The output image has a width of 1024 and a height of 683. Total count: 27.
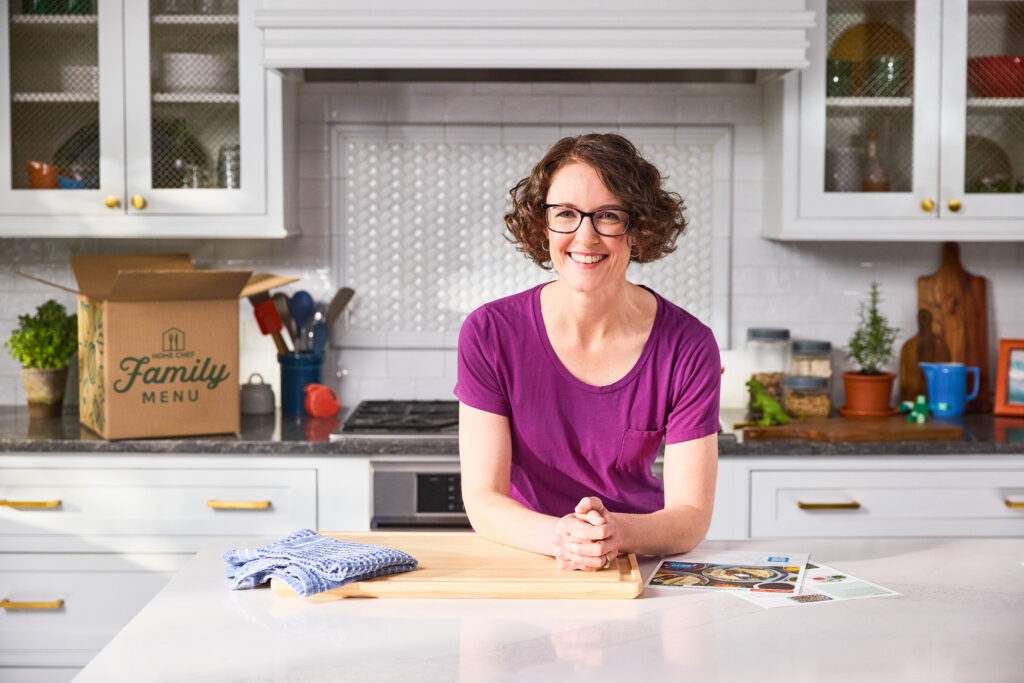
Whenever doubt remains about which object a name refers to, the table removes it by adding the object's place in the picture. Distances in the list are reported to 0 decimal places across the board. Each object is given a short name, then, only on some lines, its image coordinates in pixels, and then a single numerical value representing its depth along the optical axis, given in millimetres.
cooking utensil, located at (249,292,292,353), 3176
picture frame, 3223
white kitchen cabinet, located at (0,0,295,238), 2951
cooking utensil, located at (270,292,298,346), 3275
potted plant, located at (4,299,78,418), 3076
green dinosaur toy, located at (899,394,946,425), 3039
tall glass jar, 3281
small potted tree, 3168
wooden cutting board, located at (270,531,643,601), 1431
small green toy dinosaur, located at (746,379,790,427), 2939
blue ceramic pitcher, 3182
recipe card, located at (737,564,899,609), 1436
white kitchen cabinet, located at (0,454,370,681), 2736
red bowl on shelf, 3004
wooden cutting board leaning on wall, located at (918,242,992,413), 3352
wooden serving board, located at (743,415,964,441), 2811
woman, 1705
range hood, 2736
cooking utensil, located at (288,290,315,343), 3266
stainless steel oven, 2777
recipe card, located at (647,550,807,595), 1504
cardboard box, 2668
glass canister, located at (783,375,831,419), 3191
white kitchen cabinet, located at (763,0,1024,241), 2984
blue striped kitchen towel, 1422
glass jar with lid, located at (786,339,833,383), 3199
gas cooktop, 2824
